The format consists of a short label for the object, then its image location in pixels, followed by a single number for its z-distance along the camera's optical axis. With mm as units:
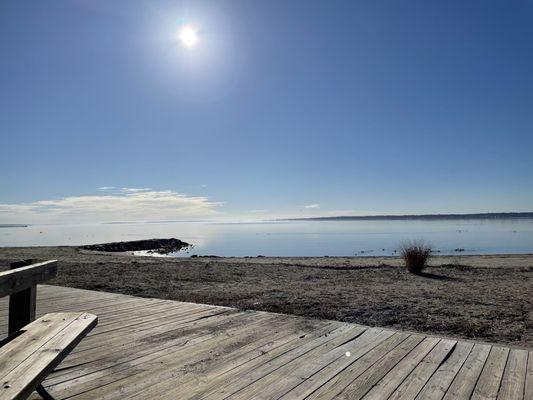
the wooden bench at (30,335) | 2072
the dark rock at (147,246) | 39291
